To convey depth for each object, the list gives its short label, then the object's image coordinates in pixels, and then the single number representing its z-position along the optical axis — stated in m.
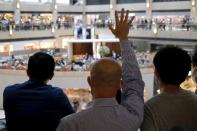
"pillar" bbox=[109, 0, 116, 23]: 36.25
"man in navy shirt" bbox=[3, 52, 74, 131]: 2.34
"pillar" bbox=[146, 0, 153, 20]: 32.78
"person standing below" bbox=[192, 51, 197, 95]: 2.54
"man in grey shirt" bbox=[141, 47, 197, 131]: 2.13
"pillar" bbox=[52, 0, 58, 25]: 35.00
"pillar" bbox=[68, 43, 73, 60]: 21.79
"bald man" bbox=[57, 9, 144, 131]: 1.94
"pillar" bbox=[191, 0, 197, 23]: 28.84
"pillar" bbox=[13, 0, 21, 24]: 31.14
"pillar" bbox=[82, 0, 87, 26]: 38.50
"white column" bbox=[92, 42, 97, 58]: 22.32
